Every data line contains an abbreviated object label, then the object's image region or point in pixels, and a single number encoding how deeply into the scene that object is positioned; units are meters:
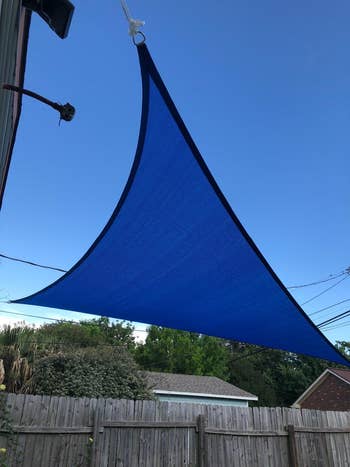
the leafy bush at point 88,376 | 6.06
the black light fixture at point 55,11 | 1.91
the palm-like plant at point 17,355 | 5.66
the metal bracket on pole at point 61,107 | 1.82
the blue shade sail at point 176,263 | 2.42
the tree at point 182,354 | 20.11
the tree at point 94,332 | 22.09
